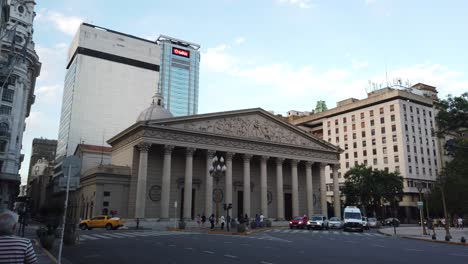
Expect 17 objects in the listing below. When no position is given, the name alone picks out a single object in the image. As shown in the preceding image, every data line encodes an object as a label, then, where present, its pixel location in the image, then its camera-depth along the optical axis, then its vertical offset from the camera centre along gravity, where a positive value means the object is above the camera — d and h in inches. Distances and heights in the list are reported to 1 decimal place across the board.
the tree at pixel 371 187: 2817.4 +187.9
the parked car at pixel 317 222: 1749.5 -41.4
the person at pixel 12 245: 189.3 -17.1
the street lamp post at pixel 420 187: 1488.2 +98.2
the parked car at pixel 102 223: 1579.7 -49.4
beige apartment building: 3425.2 +704.9
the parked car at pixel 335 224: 1873.8 -52.2
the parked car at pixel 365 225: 1870.6 -57.3
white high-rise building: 4881.9 +1627.0
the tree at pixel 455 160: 1497.3 +246.7
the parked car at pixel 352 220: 1619.1 -28.7
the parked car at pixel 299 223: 1820.9 -47.6
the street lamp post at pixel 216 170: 1373.3 +142.4
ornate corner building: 2265.0 +598.9
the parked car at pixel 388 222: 2720.2 -59.9
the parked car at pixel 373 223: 2186.5 -54.2
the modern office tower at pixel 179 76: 6048.2 +2080.9
